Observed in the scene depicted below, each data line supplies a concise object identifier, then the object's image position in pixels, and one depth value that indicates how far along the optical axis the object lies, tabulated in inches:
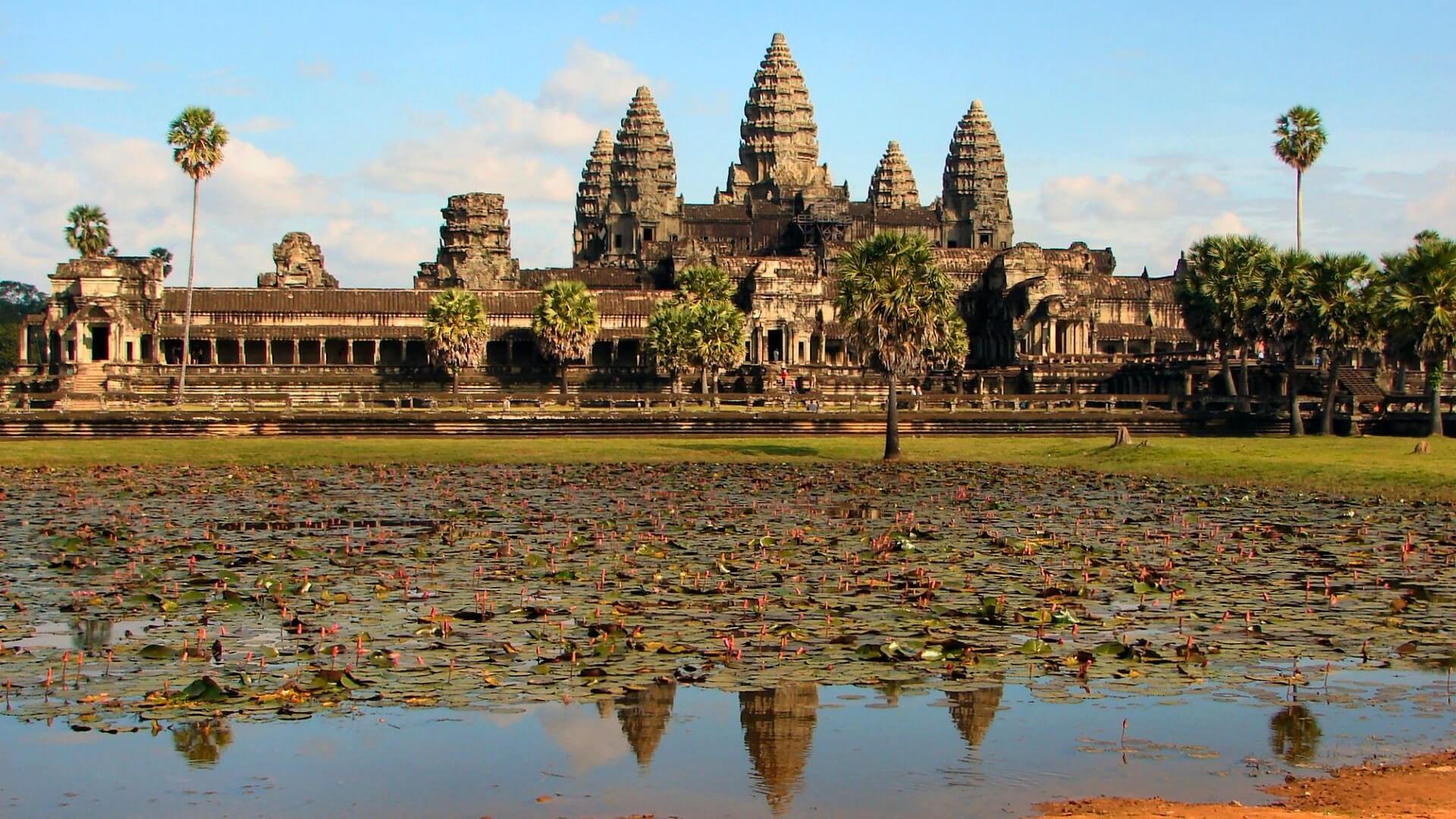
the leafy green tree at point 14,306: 5113.2
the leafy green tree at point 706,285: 3740.2
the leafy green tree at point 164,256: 3905.0
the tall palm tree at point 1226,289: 2338.8
